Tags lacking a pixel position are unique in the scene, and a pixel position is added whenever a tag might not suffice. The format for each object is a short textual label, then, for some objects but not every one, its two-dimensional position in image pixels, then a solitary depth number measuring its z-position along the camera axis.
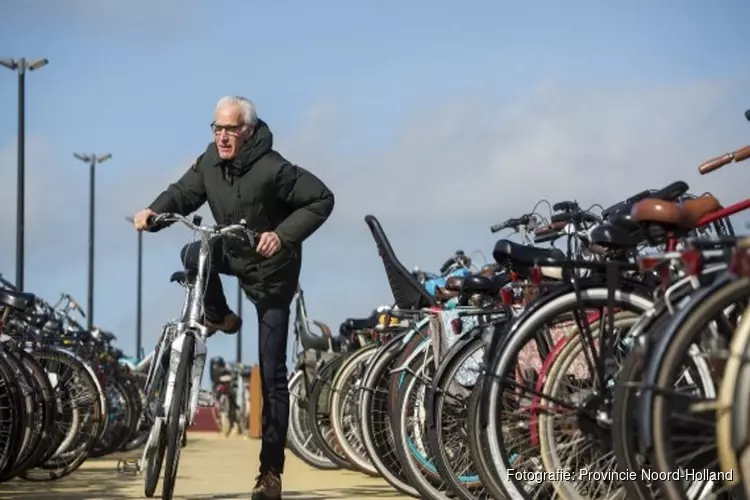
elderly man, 9.12
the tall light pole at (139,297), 51.81
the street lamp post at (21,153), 28.42
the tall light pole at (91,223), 43.56
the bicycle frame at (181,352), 8.16
